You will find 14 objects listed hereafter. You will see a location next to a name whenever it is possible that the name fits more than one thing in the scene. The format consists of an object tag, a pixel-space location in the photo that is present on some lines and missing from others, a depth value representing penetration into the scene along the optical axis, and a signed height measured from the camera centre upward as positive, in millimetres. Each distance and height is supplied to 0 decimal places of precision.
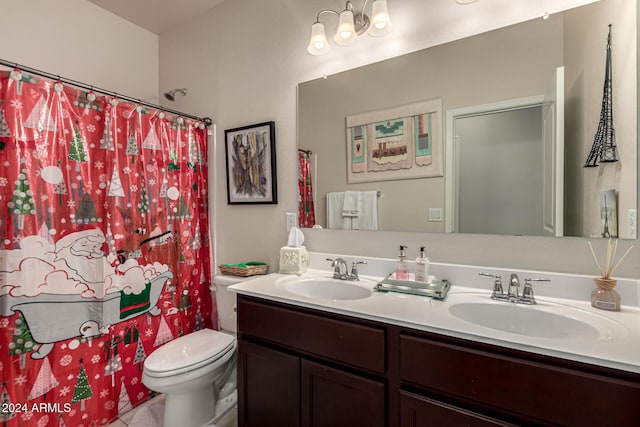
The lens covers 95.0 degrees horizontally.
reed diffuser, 1072 -311
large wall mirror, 1141 +348
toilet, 1431 -841
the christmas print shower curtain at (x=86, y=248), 1344 -203
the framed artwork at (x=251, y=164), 1936 +308
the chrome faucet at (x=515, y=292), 1168 -355
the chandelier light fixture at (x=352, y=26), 1449 +949
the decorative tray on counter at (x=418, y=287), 1250 -360
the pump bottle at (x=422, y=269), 1322 -284
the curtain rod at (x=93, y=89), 1321 +661
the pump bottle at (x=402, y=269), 1392 -297
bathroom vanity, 803 -553
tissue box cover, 1700 -303
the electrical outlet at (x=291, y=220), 1873 -75
